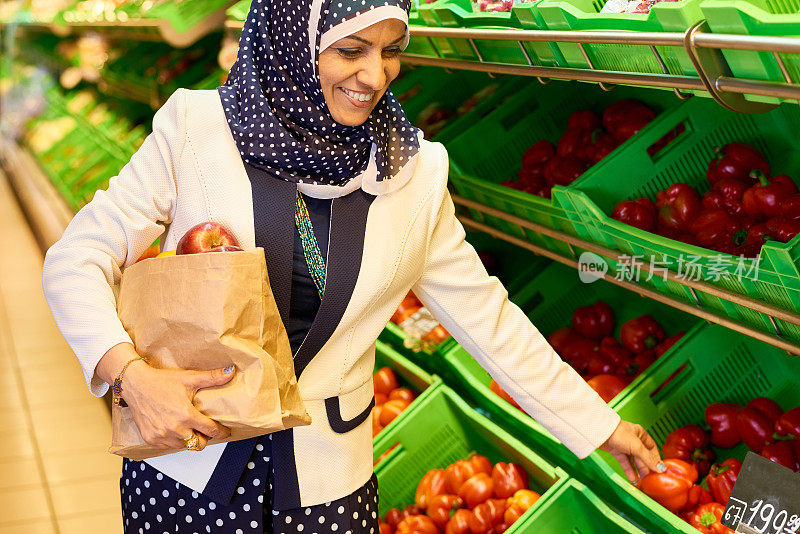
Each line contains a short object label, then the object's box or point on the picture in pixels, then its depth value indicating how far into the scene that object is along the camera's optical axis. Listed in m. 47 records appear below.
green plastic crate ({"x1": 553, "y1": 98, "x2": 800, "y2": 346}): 1.91
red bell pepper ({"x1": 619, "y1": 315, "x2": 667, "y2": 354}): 2.65
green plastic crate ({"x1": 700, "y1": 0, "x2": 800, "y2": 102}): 1.26
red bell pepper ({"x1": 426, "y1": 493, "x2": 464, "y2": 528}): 2.48
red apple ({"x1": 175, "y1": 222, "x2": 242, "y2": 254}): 1.42
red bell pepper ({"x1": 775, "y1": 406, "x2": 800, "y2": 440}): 2.07
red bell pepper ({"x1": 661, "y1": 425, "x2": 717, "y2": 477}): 2.27
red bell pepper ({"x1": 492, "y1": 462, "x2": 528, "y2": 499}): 2.41
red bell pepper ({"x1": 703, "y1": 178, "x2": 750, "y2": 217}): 2.21
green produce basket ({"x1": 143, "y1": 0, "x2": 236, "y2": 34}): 3.68
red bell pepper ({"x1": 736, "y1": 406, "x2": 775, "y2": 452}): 2.16
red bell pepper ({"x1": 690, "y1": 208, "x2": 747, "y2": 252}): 2.13
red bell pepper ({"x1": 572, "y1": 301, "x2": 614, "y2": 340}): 2.82
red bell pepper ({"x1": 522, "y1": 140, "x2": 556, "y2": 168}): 2.93
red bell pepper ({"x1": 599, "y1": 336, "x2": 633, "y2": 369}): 2.69
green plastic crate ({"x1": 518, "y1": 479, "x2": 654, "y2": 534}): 2.07
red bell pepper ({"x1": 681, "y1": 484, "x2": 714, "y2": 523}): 2.11
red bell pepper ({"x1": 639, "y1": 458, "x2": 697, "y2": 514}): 2.02
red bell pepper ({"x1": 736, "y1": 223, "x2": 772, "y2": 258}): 1.94
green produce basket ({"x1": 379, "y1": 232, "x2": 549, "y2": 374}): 2.85
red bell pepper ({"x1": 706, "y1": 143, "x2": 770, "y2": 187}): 2.25
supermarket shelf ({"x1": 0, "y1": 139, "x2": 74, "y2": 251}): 5.57
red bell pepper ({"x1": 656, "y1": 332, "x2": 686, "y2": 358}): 2.54
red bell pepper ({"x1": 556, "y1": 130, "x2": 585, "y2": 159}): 2.83
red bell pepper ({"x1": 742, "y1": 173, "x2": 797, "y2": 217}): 2.07
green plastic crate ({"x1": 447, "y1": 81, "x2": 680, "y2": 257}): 2.73
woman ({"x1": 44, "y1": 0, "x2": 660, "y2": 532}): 1.42
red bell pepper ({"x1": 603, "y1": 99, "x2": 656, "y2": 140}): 2.69
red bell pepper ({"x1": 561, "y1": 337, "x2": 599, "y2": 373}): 2.77
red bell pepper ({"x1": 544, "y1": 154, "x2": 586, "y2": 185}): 2.72
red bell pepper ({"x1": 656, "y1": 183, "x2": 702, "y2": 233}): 2.28
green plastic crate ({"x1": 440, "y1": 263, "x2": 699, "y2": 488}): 2.37
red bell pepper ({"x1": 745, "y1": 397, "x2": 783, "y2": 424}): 2.20
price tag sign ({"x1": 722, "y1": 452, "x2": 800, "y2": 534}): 1.58
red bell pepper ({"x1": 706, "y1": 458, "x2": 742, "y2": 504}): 2.13
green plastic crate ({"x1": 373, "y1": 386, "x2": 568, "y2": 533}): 2.58
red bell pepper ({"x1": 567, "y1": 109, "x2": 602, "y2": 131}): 2.86
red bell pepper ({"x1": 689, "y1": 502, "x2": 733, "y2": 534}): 2.01
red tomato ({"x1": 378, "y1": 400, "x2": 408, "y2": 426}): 2.87
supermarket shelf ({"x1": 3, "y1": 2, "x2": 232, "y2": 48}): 3.69
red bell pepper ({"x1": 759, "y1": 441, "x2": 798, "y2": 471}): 2.05
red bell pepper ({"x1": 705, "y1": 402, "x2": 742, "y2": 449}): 2.26
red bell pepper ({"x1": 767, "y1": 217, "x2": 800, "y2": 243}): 1.91
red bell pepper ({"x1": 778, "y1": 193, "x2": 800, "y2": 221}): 1.96
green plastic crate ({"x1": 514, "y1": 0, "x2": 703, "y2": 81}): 1.42
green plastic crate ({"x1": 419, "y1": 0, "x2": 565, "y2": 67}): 1.88
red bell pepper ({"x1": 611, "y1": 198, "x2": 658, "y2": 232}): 2.26
